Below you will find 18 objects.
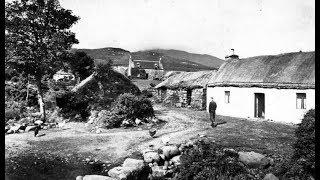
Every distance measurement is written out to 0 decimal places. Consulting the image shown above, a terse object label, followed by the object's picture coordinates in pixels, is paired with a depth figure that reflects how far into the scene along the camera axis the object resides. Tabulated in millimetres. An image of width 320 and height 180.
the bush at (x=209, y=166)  9672
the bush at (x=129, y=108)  20453
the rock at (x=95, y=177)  9534
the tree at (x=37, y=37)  19859
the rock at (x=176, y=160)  11684
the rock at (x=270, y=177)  9242
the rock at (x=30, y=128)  18594
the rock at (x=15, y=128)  18266
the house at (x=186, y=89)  30016
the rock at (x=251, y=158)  10922
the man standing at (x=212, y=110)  18453
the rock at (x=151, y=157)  12250
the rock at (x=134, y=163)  10836
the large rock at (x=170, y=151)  12547
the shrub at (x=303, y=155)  8922
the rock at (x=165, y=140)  14348
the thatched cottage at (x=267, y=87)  20703
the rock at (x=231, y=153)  11281
